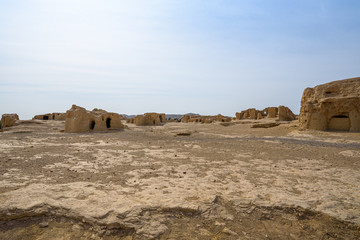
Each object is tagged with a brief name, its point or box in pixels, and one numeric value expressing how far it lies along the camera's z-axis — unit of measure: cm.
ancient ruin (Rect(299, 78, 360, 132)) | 1481
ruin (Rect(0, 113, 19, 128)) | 2508
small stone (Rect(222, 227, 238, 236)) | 259
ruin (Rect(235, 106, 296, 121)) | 2437
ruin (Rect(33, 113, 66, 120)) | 4070
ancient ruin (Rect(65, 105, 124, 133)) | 1762
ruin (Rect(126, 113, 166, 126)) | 2935
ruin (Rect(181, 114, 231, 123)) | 3543
